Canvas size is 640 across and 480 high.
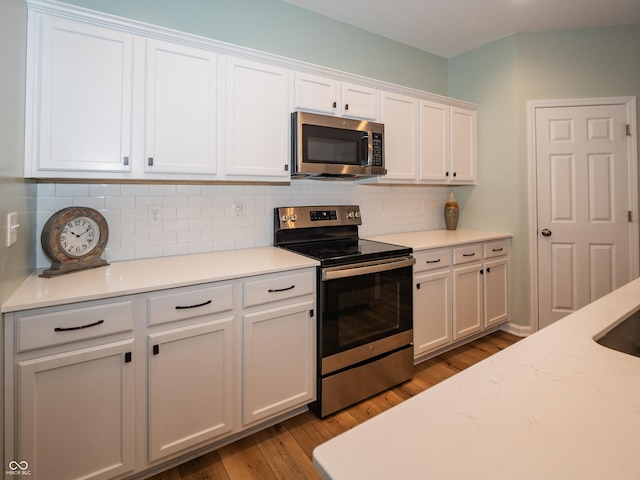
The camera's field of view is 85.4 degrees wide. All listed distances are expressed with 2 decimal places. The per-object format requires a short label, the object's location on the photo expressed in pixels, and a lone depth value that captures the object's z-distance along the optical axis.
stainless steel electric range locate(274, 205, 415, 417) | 2.01
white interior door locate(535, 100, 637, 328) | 2.95
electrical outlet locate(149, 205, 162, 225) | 2.08
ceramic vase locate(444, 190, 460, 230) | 3.48
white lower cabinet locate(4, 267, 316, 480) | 1.29
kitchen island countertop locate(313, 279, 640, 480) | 0.48
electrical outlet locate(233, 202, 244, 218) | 2.36
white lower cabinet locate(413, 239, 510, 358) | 2.56
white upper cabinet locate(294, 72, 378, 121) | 2.29
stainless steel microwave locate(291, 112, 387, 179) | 2.24
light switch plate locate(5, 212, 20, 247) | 1.30
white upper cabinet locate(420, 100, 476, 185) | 3.00
